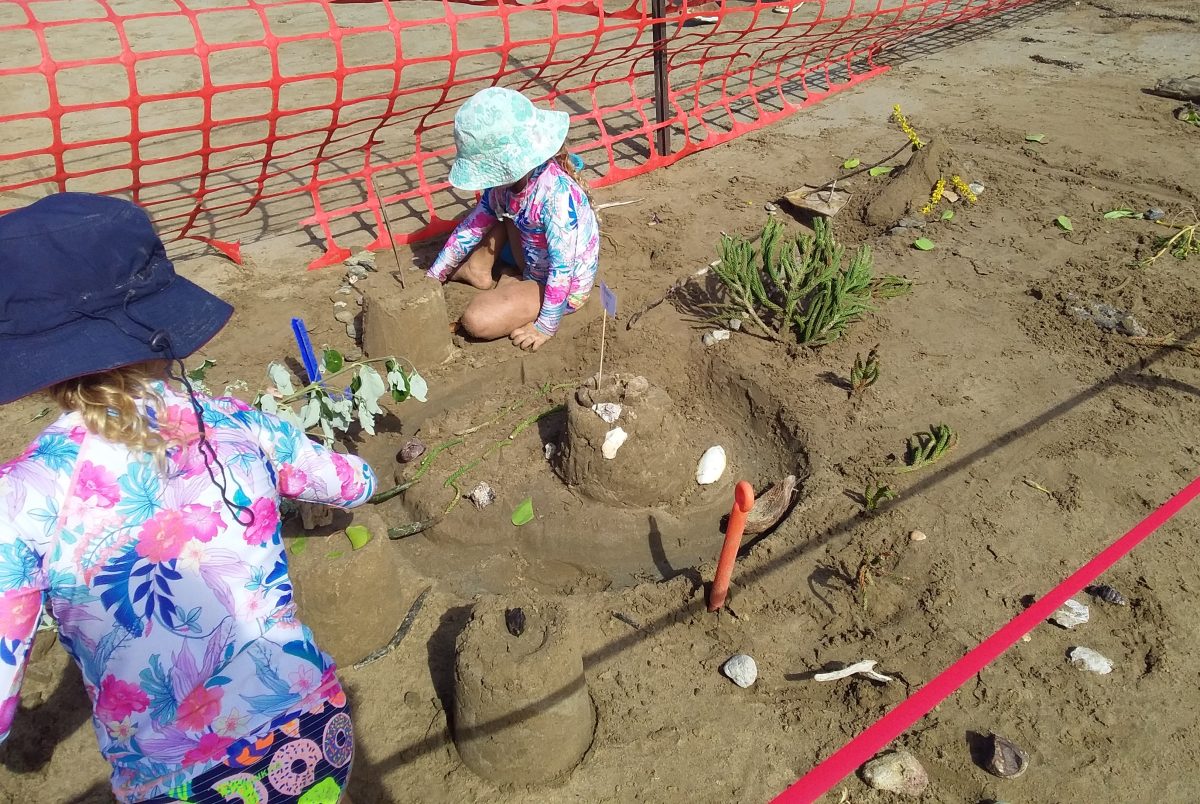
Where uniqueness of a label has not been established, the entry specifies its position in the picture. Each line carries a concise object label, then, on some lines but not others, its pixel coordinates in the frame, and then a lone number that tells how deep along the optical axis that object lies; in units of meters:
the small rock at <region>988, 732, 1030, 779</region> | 1.90
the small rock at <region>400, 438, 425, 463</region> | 2.95
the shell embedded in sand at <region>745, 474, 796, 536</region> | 2.66
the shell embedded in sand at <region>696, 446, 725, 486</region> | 2.89
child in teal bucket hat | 3.01
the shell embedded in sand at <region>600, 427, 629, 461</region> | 2.64
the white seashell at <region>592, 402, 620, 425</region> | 2.63
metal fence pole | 4.59
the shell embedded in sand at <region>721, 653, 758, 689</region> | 2.14
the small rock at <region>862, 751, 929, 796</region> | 1.89
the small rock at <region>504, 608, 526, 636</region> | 1.83
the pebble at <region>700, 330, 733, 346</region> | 3.40
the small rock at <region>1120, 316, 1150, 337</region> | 3.31
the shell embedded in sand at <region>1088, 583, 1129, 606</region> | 2.28
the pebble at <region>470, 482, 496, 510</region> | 2.80
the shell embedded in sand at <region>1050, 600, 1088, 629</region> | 2.23
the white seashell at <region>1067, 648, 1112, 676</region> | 2.12
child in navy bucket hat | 1.09
